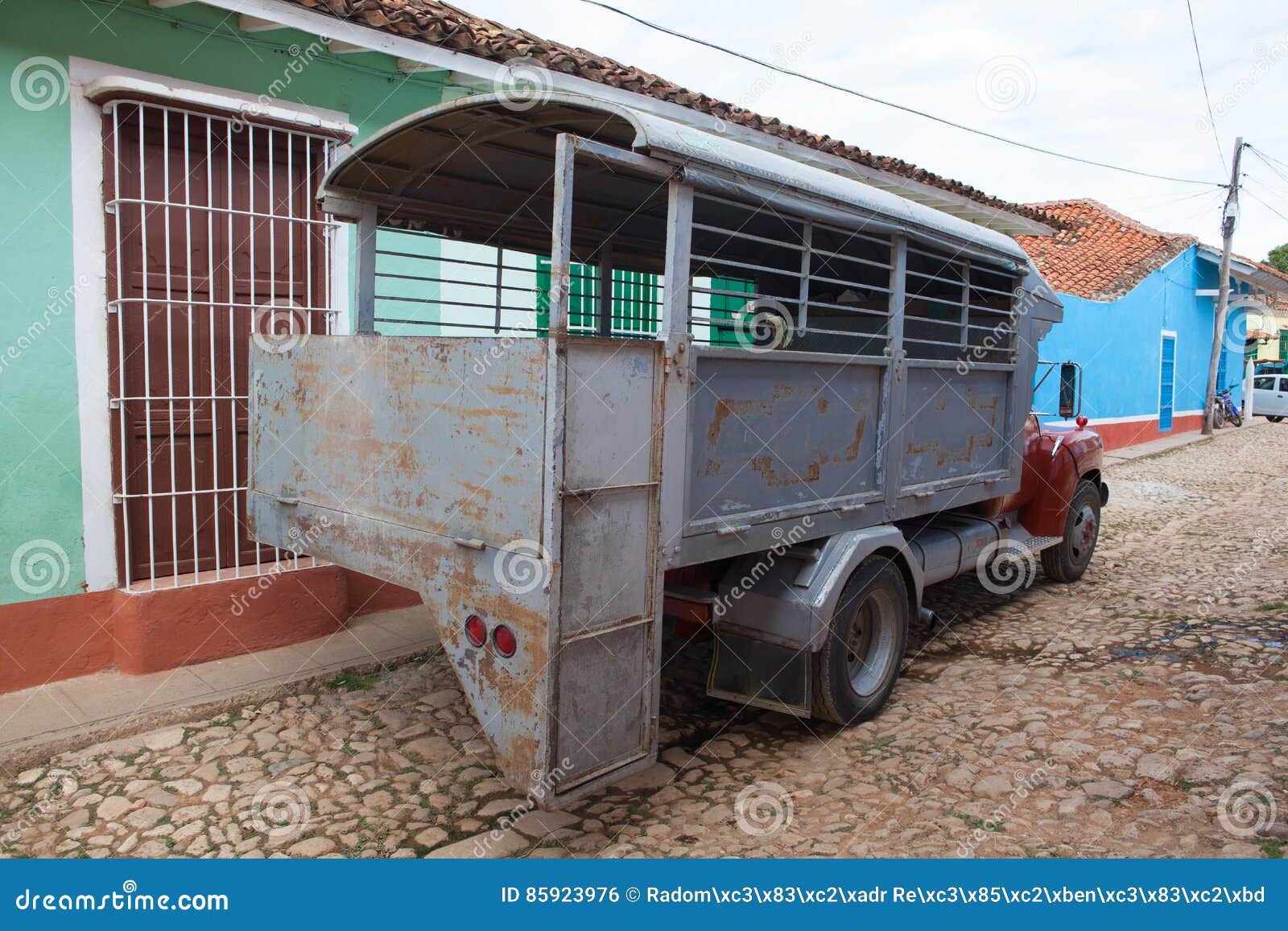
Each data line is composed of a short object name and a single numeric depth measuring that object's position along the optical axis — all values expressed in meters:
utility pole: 19.81
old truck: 2.93
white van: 27.08
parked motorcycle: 23.73
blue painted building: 15.52
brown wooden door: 4.65
